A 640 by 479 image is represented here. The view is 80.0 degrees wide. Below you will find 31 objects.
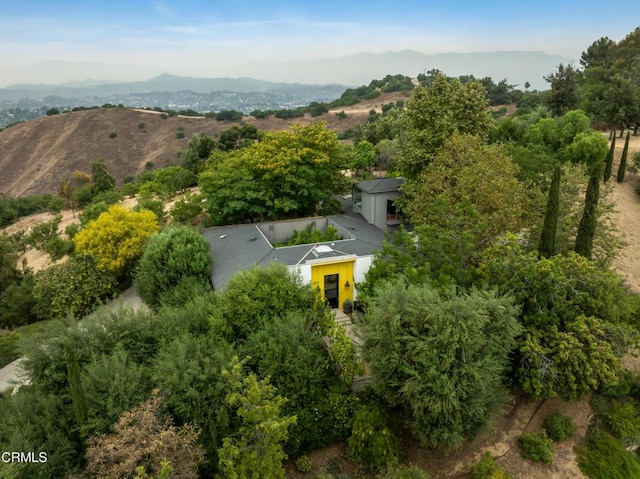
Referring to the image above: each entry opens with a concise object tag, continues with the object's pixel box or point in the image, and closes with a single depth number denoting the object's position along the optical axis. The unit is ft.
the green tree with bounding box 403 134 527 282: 51.72
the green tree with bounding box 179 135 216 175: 160.66
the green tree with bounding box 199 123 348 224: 81.25
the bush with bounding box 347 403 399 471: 37.55
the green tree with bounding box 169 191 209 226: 90.38
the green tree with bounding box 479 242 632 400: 38.91
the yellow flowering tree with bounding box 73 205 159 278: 70.18
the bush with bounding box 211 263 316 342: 44.52
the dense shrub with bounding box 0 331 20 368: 59.21
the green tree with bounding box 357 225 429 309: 51.78
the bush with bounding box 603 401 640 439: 44.60
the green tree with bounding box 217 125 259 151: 167.73
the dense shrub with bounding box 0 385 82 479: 32.04
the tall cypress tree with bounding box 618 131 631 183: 101.57
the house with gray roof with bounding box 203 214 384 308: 57.57
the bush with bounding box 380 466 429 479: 35.55
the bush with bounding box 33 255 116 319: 66.13
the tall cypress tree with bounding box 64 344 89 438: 33.01
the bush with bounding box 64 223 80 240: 103.81
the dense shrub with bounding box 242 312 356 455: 39.68
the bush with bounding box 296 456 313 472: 38.70
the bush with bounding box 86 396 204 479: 29.81
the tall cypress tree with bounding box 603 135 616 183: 96.17
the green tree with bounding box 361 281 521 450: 34.45
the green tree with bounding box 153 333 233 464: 35.86
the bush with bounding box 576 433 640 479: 40.60
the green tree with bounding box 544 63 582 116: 135.36
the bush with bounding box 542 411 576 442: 43.19
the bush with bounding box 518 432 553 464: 40.73
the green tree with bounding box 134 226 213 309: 57.88
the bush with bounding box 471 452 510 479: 37.88
